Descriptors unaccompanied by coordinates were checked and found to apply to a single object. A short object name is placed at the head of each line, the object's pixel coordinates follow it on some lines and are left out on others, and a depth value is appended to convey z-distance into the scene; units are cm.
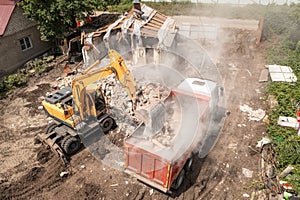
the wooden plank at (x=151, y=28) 1499
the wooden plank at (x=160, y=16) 1642
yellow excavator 947
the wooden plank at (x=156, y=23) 1556
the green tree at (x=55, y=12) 1532
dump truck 795
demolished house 1468
